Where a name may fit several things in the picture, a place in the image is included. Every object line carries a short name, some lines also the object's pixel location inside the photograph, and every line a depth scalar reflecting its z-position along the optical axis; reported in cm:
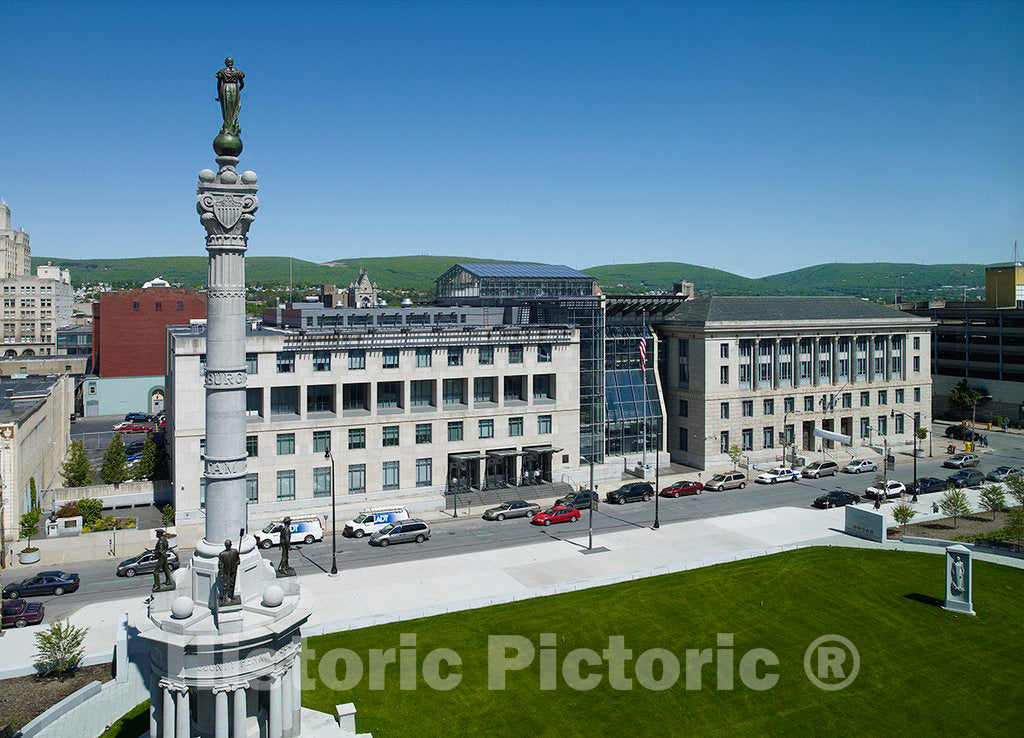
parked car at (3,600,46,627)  3797
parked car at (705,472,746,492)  6800
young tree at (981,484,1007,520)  5622
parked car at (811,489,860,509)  6112
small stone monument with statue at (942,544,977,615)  3850
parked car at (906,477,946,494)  6662
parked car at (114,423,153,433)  9900
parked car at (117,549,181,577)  4569
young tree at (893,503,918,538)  5391
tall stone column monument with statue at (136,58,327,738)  2066
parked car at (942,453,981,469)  7581
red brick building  10994
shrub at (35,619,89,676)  3144
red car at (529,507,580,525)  5662
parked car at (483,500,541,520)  5825
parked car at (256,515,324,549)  5094
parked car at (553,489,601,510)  5975
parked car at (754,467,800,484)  7088
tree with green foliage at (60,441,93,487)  6244
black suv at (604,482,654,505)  6334
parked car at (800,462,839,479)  7281
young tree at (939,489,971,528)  5558
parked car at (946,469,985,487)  6850
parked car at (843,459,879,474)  7438
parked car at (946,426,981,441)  8964
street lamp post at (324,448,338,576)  4489
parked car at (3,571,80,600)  4234
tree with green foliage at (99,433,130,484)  6297
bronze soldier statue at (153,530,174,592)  2250
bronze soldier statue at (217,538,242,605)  2108
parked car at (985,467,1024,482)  6856
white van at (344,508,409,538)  5341
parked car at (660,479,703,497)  6619
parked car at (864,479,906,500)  6397
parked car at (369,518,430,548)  5169
